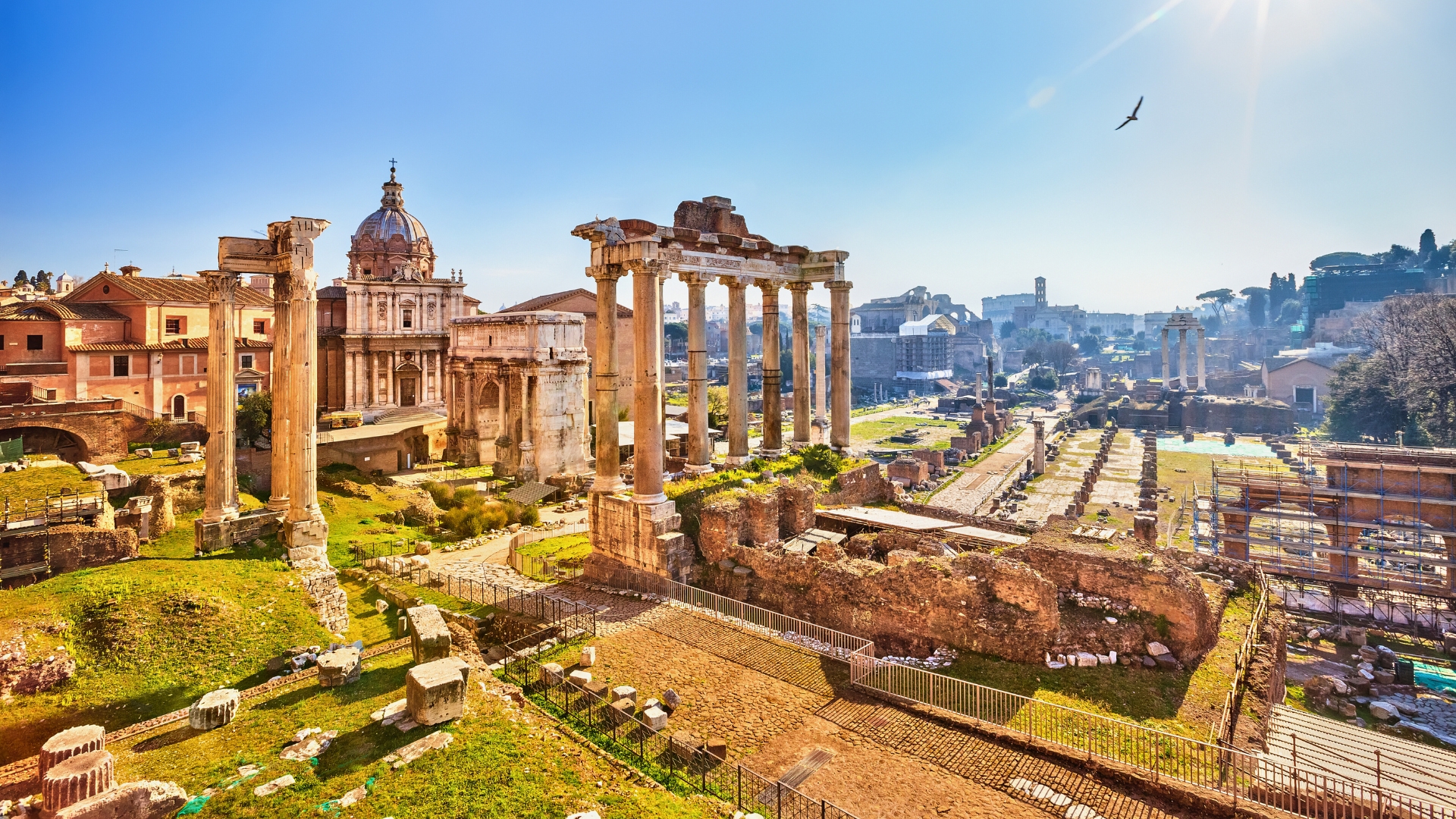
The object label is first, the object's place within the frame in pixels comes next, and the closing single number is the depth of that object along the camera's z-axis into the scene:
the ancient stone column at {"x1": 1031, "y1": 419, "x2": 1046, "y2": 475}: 54.19
